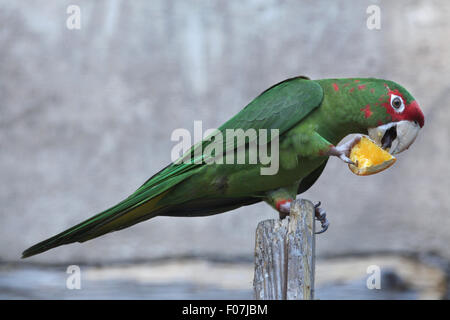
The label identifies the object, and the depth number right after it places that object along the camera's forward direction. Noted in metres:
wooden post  4.37
